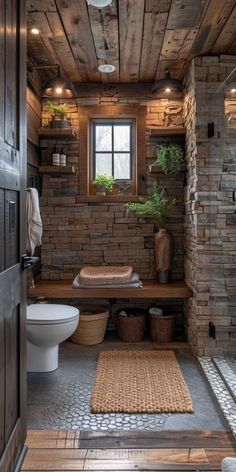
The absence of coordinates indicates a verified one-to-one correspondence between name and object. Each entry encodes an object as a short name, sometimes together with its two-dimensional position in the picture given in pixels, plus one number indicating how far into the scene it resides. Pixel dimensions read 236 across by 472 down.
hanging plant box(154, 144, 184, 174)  3.32
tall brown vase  3.35
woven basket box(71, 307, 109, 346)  3.19
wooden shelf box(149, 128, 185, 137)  3.37
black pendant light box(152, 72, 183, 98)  3.11
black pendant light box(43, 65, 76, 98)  3.05
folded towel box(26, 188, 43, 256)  2.82
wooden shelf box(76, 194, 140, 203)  3.53
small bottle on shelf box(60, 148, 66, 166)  3.43
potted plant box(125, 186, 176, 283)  3.35
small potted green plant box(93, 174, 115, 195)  3.51
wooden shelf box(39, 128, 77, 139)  3.35
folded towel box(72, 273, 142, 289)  3.12
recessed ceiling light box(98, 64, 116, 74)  3.10
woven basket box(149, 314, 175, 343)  3.27
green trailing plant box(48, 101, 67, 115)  3.39
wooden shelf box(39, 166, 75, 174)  3.37
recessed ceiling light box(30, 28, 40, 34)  2.50
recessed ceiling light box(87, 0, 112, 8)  2.12
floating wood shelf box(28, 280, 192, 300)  3.11
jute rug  2.17
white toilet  2.47
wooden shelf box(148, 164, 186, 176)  3.39
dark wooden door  1.33
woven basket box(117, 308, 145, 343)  3.28
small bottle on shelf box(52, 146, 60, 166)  3.40
